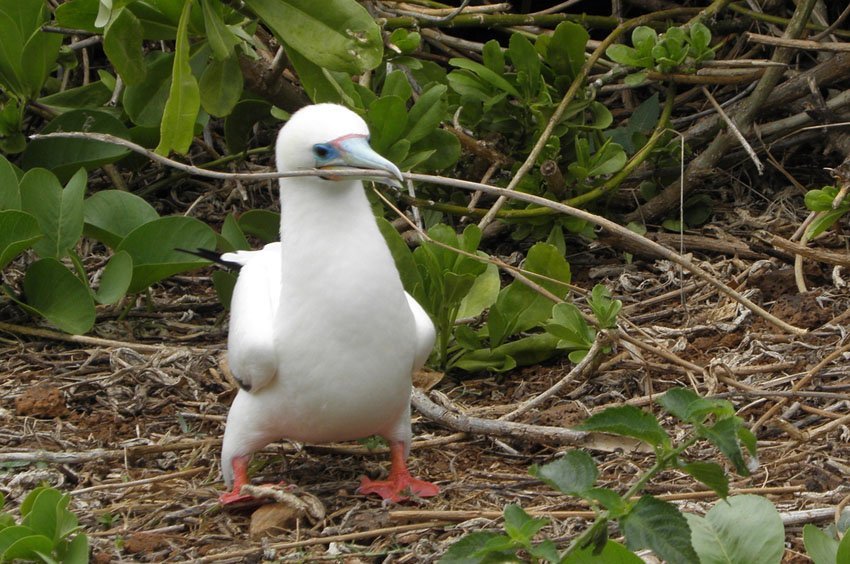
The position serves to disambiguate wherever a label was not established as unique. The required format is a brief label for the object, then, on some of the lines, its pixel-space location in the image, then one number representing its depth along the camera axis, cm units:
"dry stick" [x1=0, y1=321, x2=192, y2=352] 912
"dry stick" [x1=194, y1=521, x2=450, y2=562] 619
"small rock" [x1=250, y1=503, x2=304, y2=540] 657
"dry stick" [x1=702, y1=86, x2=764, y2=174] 853
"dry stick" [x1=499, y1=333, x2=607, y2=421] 775
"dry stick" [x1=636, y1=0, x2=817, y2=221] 975
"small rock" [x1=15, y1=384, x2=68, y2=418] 820
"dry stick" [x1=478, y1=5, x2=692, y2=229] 926
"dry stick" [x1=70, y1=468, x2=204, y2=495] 699
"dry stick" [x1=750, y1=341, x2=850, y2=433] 685
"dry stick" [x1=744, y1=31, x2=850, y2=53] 915
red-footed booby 647
